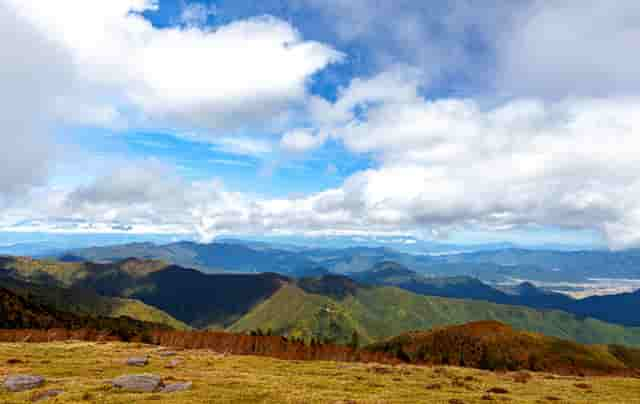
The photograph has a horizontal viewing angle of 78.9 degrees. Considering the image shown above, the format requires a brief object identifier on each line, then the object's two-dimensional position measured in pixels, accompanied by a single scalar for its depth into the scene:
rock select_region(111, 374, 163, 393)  29.94
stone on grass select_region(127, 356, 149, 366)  49.00
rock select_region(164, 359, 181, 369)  48.38
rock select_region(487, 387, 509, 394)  39.22
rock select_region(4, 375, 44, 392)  29.08
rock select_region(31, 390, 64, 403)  26.06
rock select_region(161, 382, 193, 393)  30.39
